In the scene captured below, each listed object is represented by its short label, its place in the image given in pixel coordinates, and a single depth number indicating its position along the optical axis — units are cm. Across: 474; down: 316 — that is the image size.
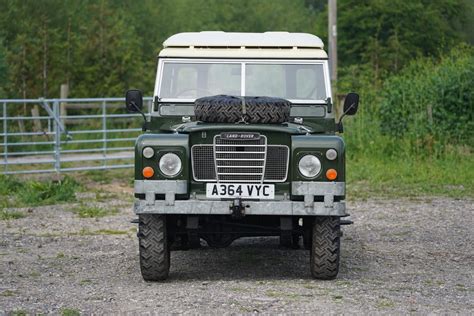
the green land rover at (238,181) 1035
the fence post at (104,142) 2193
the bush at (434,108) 2220
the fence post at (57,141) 2025
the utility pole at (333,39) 2517
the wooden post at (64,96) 2708
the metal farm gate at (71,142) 2072
